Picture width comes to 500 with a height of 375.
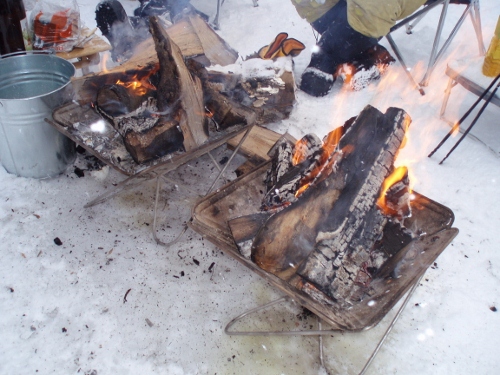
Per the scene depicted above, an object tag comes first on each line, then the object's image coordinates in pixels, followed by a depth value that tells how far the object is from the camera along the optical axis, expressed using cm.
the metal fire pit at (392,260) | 176
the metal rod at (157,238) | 265
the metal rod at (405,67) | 416
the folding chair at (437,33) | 405
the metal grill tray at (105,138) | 236
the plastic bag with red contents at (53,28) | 358
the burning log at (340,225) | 192
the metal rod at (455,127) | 316
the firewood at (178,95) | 246
